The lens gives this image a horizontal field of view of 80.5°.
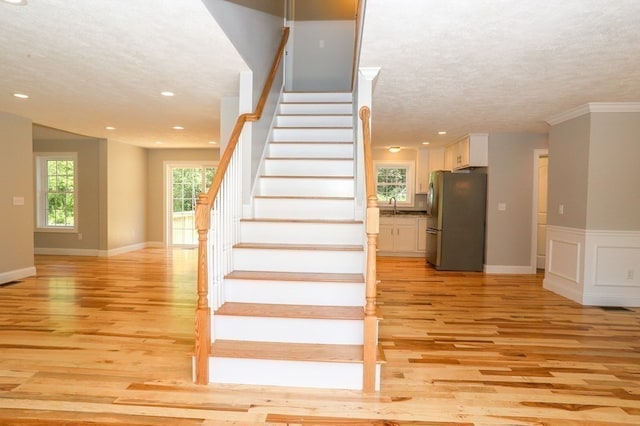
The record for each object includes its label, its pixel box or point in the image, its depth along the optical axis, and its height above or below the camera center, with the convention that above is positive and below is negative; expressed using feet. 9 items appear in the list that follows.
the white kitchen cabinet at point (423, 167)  27.25 +2.49
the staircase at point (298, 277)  8.01 -1.97
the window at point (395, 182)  27.99 +1.44
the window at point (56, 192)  26.07 +0.34
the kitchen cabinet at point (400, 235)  26.23 -2.36
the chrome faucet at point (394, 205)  27.23 -0.31
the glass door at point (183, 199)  30.01 -0.03
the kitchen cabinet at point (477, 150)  21.27 +2.96
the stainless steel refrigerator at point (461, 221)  21.66 -1.07
